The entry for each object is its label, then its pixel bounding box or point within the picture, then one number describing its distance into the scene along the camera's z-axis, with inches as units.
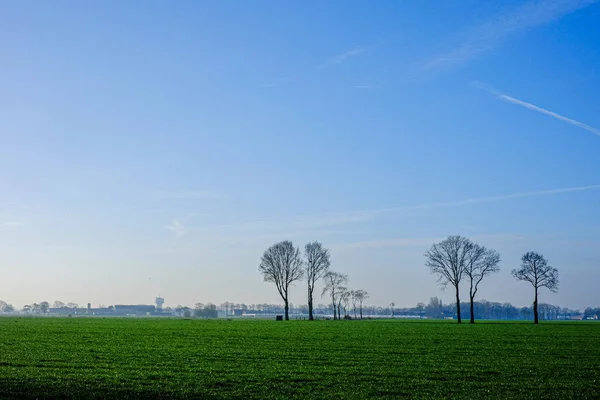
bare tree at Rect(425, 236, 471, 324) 4613.7
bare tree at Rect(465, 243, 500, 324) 4553.6
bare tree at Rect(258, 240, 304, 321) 5428.2
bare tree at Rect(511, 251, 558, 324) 4188.0
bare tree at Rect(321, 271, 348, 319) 6736.7
